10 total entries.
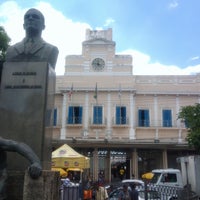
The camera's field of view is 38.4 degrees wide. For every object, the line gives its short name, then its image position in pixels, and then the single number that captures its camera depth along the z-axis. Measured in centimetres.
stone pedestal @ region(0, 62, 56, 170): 410
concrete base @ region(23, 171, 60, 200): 328
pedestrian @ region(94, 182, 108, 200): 955
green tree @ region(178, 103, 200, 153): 1630
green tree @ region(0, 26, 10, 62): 1127
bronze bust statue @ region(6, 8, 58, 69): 458
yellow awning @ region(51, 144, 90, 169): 1093
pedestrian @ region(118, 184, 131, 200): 904
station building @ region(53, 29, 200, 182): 2406
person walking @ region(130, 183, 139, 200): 898
